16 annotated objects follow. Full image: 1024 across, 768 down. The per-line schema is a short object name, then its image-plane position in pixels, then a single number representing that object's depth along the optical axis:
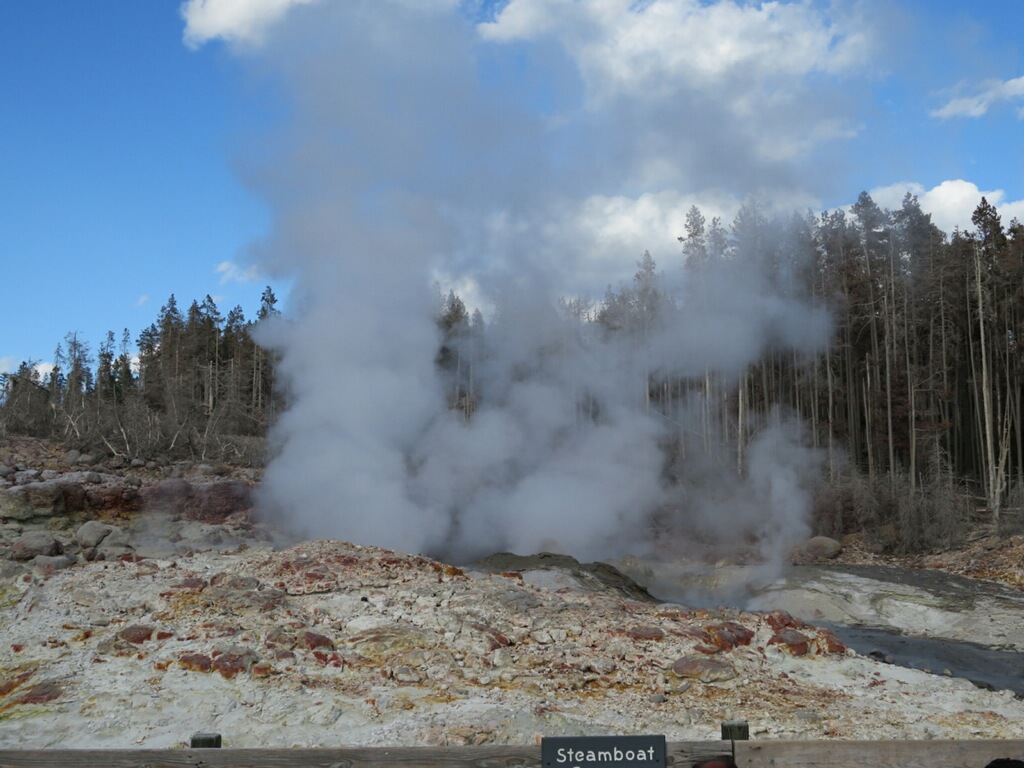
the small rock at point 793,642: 10.15
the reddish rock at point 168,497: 17.97
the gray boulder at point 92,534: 15.02
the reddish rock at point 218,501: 18.00
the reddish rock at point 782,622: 10.90
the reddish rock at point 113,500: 17.47
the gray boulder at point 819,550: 24.31
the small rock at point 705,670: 8.95
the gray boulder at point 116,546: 14.55
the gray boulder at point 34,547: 13.15
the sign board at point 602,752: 3.23
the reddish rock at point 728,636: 10.01
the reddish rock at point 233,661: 8.70
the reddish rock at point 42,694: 8.04
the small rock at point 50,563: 12.20
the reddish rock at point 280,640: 9.34
